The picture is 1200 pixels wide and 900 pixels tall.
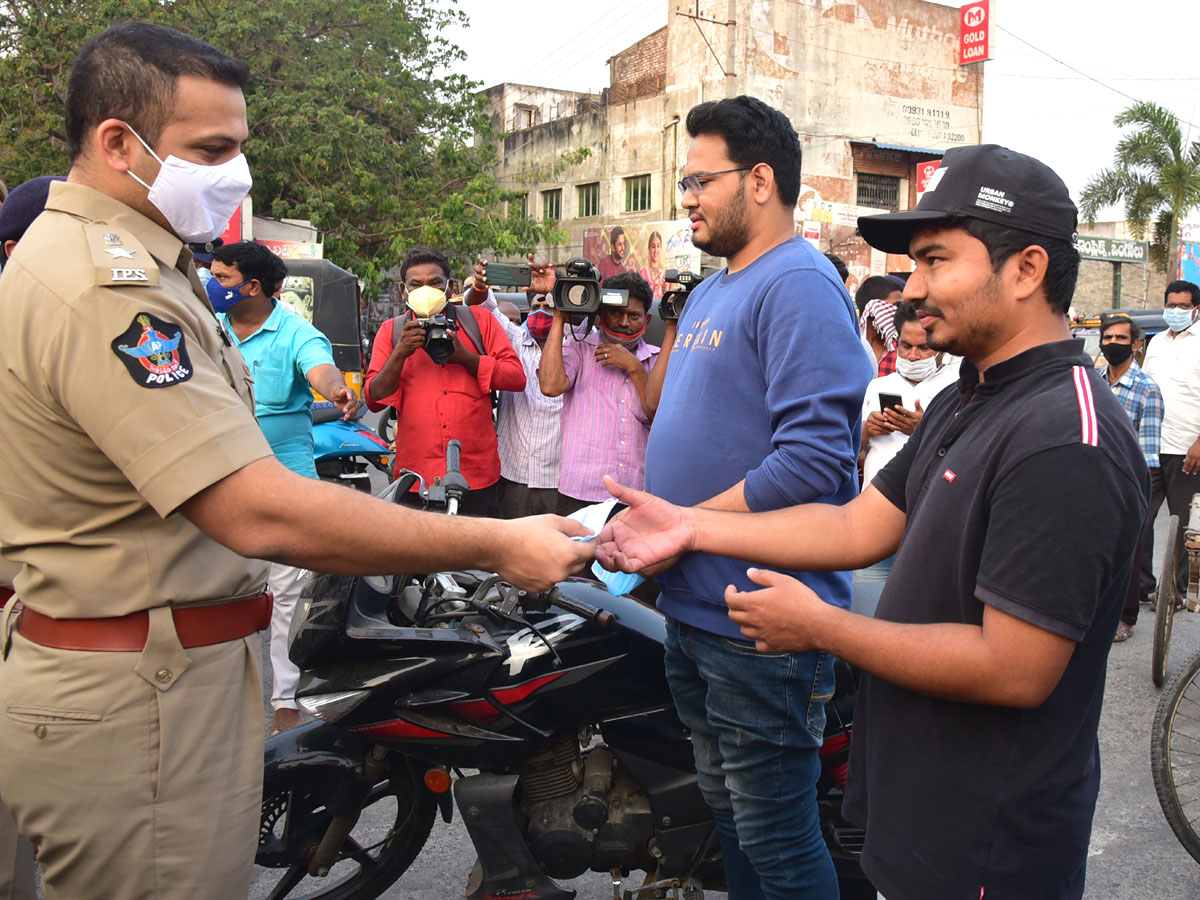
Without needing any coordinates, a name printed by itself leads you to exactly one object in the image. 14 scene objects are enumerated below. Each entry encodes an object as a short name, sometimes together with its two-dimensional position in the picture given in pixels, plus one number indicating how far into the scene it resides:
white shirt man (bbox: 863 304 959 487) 4.36
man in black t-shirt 1.41
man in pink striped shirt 4.48
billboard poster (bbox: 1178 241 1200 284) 22.48
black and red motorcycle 2.43
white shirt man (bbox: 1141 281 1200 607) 6.06
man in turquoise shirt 4.09
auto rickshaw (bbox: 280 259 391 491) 11.06
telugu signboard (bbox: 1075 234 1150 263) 24.77
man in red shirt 4.65
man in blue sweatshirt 2.11
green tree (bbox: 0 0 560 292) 14.93
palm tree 23.48
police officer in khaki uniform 1.55
